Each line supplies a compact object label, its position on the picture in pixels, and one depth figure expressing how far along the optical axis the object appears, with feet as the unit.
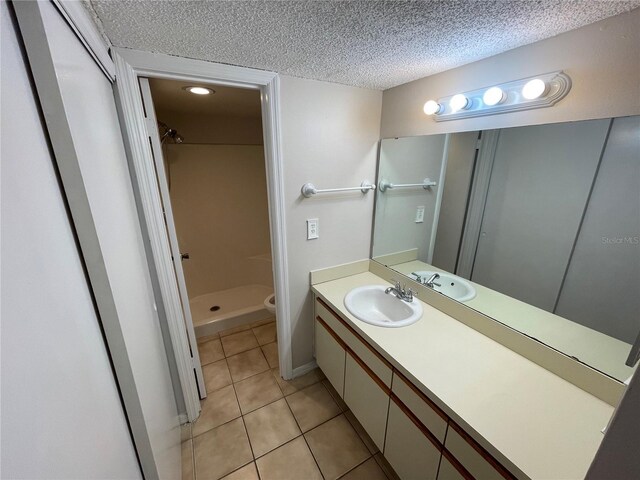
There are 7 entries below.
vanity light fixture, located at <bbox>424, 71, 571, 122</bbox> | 3.22
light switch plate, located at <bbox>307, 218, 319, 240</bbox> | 5.52
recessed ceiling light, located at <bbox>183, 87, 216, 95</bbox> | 5.39
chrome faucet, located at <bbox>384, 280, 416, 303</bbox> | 5.18
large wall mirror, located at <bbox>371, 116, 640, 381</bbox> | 2.97
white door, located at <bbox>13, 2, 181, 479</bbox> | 1.59
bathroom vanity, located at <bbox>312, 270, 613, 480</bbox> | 2.58
